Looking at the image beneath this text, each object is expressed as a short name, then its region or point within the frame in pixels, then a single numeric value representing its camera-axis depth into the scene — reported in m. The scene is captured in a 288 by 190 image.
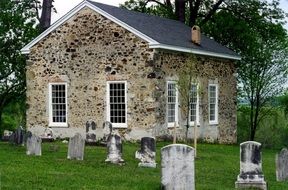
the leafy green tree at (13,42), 39.12
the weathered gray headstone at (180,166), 14.01
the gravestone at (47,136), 28.84
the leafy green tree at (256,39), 43.66
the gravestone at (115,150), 19.05
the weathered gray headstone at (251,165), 15.31
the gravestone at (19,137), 25.16
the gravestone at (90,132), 27.14
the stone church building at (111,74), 28.89
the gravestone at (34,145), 21.17
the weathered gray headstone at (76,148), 19.99
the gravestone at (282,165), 17.09
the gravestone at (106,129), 26.70
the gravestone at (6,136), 29.50
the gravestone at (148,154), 18.75
